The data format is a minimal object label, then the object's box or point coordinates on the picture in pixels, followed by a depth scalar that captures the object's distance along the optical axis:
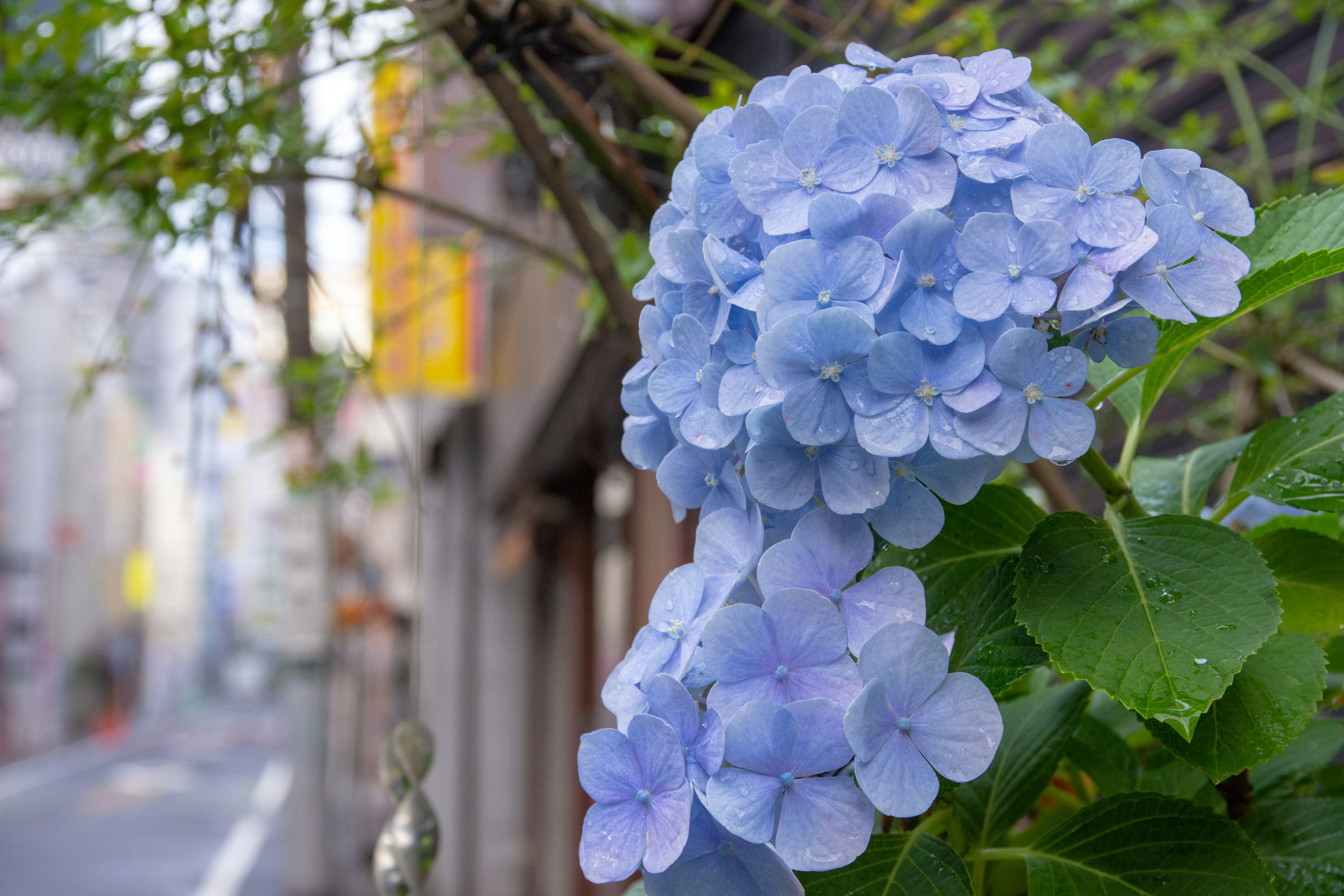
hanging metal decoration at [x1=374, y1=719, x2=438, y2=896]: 0.92
